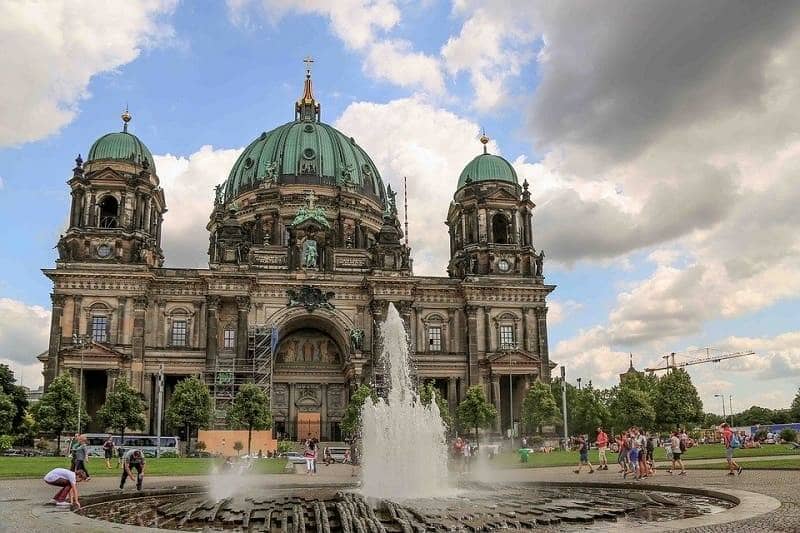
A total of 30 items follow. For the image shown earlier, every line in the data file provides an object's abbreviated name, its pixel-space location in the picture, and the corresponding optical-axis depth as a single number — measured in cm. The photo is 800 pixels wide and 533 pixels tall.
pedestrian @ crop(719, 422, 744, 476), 2781
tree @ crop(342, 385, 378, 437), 6056
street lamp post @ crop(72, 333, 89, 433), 6294
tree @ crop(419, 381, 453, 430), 5922
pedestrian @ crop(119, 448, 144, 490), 2484
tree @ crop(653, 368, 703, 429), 7973
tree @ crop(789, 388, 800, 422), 11962
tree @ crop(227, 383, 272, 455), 5769
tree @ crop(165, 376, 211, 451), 5841
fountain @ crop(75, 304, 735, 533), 1644
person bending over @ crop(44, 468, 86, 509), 1911
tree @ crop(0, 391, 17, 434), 5803
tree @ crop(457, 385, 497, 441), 6438
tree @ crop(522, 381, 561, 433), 6419
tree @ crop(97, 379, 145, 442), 5819
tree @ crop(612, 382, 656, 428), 7181
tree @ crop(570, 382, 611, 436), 8106
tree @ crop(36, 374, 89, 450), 5617
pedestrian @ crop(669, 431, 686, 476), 3075
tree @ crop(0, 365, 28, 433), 6599
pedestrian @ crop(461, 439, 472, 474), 4222
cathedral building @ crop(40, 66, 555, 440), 6569
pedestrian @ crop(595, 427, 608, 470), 3523
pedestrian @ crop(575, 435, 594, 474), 3371
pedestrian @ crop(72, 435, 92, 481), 2448
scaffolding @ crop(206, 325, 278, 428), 6397
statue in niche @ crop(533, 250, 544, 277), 7478
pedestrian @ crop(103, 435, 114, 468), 3762
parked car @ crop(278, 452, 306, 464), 4548
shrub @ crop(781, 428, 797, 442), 6221
